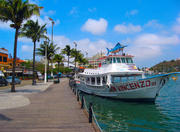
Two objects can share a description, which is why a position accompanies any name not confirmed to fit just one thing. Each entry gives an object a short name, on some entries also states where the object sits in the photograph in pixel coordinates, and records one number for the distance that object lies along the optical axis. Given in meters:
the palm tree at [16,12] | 17.02
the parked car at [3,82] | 27.96
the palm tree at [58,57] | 51.82
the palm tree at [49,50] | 41.94
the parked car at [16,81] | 33.17
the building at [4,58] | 41.89
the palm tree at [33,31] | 28.27
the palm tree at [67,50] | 69.25
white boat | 13.89
